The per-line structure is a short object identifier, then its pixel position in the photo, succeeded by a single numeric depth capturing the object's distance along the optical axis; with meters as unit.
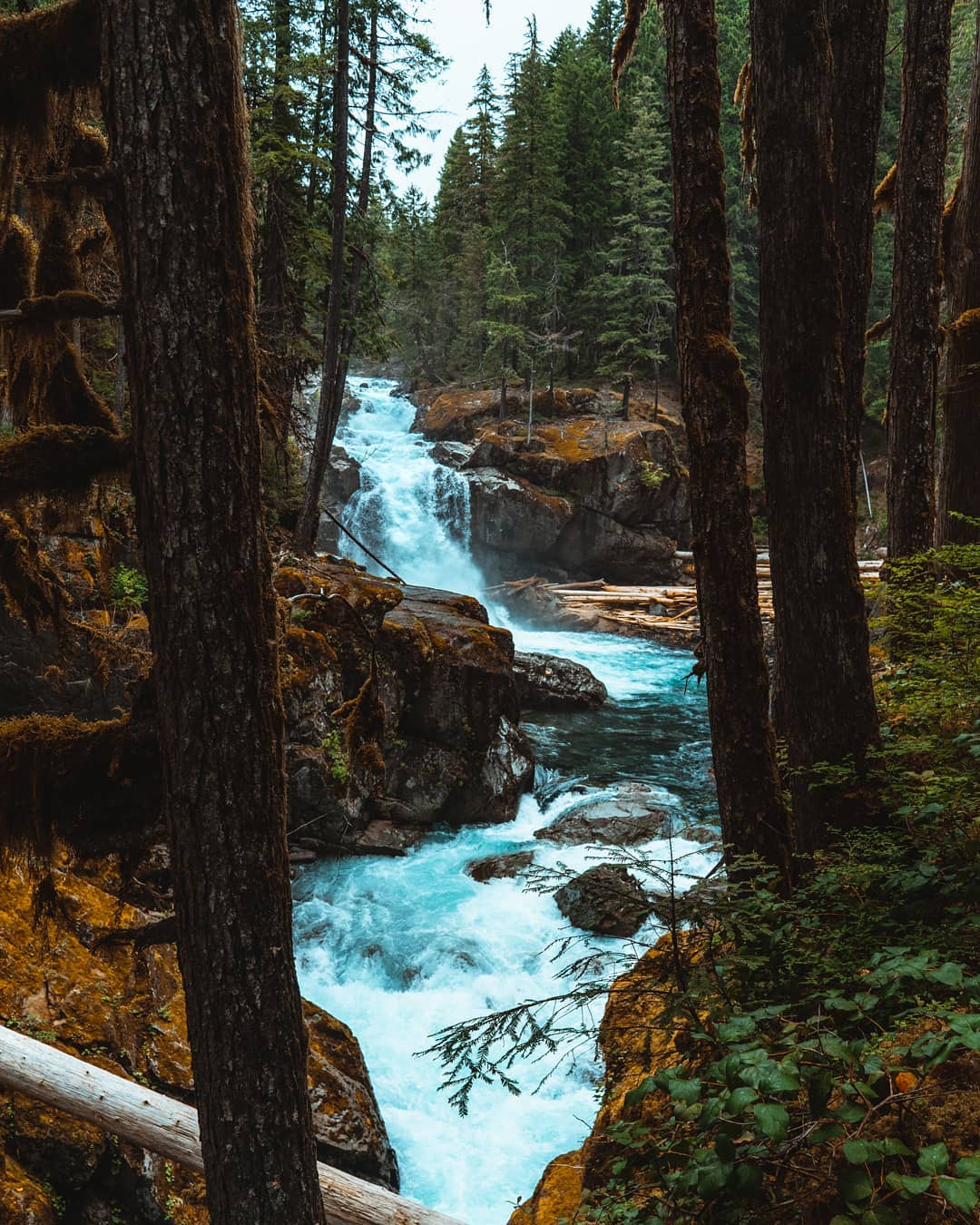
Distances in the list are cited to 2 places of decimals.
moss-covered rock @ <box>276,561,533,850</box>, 9.32
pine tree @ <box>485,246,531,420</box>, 29.28
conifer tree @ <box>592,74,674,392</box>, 30.78
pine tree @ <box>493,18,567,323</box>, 31.38
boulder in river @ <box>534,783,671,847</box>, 9.98
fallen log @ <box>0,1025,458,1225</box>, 3.22
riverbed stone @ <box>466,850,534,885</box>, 9.29
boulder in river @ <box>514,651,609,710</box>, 15.48
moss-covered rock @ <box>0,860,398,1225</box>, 3.76
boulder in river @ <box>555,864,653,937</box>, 8.00
